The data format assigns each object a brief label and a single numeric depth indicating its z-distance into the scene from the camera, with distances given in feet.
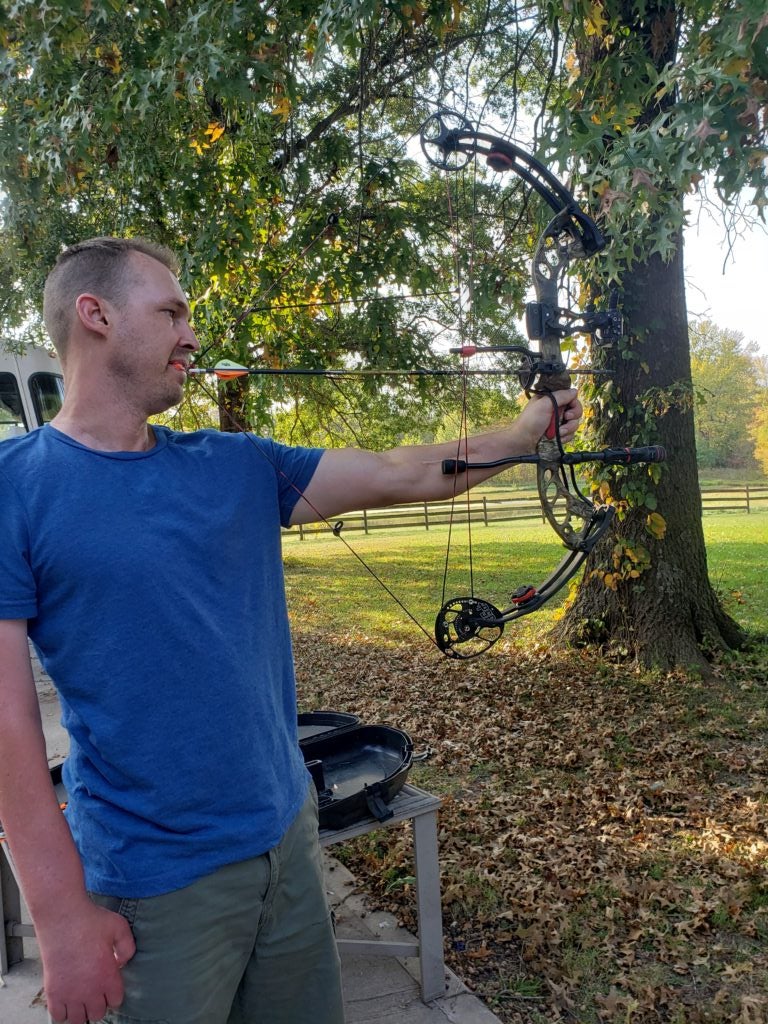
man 4.73
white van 36.81
